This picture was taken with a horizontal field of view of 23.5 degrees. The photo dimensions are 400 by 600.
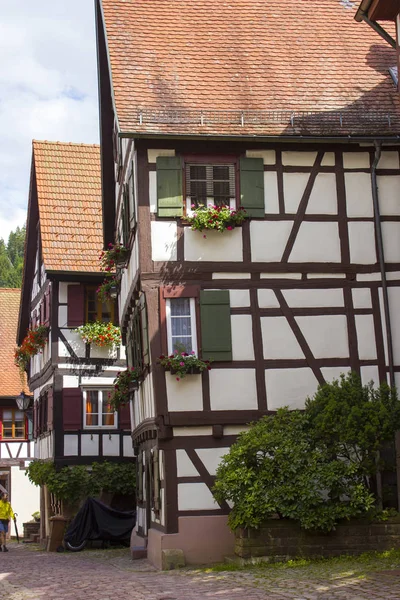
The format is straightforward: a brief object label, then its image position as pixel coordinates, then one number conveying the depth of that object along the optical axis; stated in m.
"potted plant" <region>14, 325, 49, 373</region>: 28.38
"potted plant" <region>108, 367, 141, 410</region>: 19.17
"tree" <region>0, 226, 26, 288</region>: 85.06
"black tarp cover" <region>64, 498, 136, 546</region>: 23.97
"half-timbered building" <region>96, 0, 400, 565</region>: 16.81
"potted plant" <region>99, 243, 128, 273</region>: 19.53
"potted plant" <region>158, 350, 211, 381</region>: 16.53
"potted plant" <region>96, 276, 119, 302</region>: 22.91
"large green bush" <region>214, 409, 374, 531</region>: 15.02
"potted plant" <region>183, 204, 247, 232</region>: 17.03
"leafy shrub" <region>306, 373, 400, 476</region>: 15.60
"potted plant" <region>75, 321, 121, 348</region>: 26.67
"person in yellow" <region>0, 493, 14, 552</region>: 25.01
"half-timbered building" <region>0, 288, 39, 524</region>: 39.22
